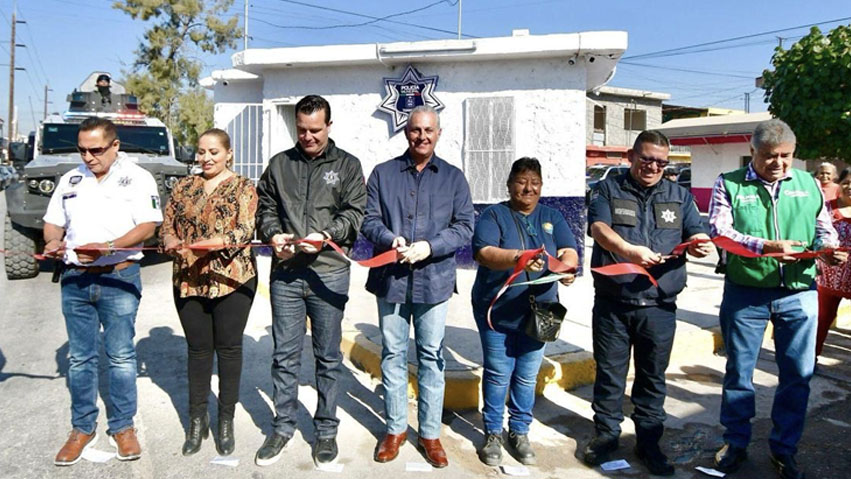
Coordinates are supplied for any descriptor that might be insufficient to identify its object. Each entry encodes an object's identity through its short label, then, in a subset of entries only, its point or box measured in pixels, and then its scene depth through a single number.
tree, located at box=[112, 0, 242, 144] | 25.28
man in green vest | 3.48
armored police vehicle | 8.78
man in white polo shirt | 3.53
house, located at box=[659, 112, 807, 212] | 21.95
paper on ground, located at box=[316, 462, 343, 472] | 3.58
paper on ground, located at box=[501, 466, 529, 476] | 3.56
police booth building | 8.39
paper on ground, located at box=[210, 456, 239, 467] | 3.61
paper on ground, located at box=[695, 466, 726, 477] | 3.54
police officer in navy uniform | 3.57
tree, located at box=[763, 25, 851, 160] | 8.97
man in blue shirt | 3.60
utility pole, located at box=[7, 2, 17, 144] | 40.75
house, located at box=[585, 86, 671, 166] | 35.34
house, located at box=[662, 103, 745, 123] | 41.28
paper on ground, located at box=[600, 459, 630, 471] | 3.64
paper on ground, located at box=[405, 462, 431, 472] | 3.59
